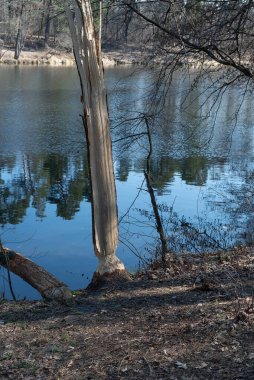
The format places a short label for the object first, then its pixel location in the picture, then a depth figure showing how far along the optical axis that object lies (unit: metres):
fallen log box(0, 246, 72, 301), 6.15
